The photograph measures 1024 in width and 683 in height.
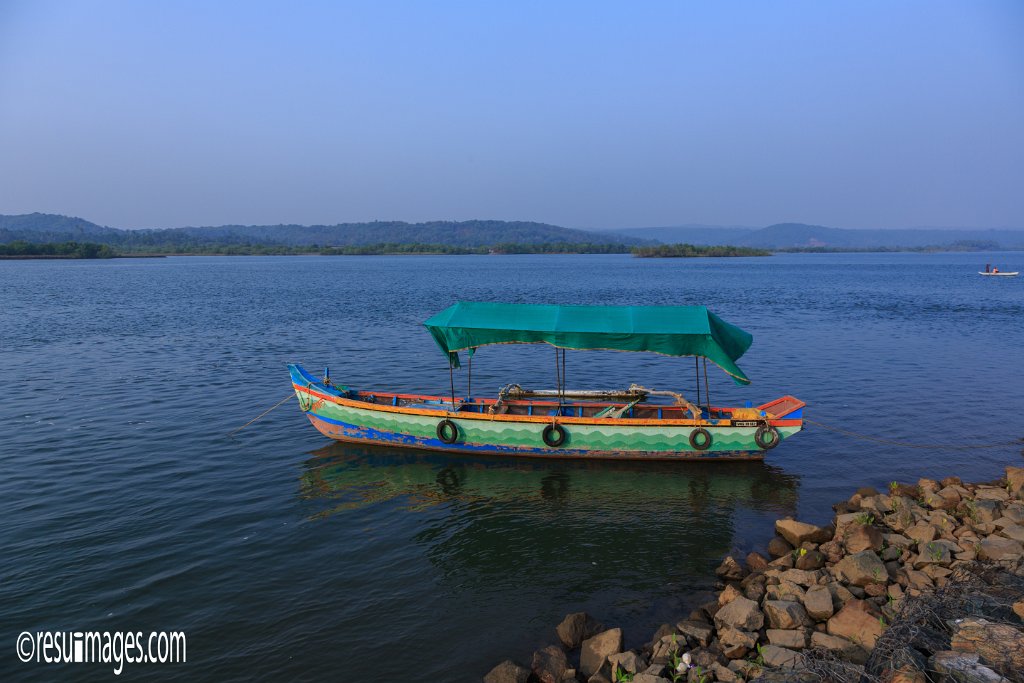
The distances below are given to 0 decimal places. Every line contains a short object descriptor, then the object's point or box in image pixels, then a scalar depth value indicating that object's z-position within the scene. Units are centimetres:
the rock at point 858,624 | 785
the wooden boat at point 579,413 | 1548
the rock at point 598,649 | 818
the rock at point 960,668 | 622
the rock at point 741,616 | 841
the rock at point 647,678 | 736
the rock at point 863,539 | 1029
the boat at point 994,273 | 8431
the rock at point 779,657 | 748
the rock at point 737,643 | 794
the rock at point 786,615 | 834
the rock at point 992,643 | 635
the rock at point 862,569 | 932
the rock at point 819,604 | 859
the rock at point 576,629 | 888
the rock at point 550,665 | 803
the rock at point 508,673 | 791
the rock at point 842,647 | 748
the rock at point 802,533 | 1103
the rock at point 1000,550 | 974
